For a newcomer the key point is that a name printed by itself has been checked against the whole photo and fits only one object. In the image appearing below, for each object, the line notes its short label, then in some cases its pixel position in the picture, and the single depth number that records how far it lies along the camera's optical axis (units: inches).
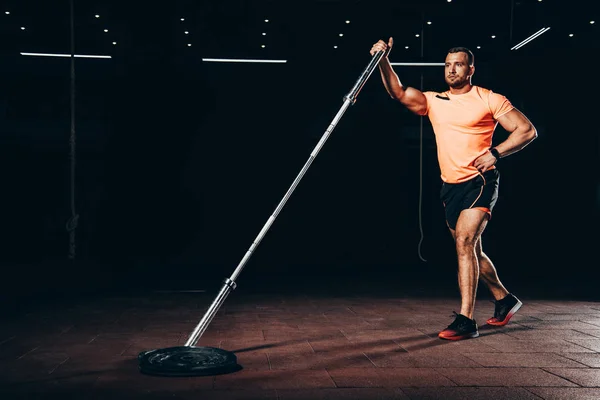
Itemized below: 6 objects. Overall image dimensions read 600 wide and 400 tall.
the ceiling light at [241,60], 298.7
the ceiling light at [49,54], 279.2
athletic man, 143.3
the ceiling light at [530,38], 246.8
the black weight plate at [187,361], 102.4
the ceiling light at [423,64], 283.4
